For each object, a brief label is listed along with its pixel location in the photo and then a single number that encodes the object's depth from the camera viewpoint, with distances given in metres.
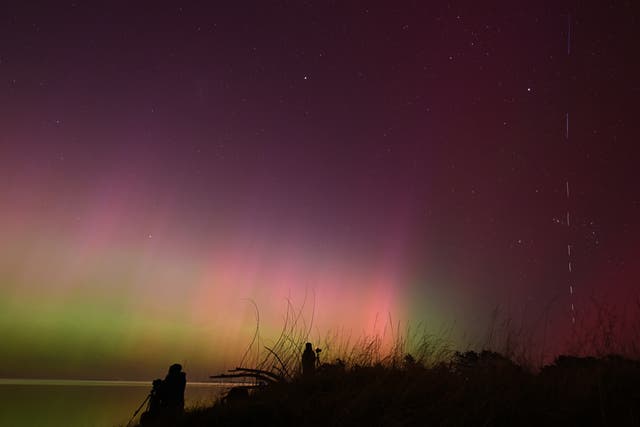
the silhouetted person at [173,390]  11.05
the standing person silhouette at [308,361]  9.10
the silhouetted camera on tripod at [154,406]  10.53
